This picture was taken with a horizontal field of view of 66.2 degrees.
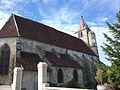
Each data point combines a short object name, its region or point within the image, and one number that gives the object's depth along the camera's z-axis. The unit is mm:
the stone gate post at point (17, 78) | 6908
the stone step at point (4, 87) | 8250
